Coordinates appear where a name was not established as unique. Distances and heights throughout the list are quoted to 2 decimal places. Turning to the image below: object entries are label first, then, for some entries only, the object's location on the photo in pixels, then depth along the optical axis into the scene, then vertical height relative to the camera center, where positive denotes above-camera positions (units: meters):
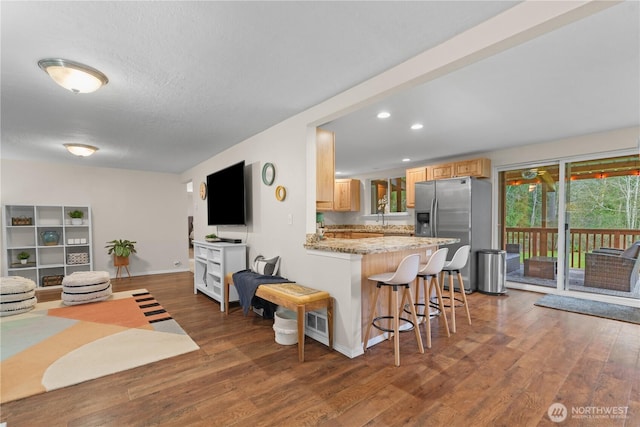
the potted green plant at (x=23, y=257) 5.38 -0.93
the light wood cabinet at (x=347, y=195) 7.26 +0.28
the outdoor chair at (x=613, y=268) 4.13 -0.96
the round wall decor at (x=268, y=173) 3.68 +0.44
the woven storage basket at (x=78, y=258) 5.77 -1.03
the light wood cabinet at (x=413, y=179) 5.68 +0.54
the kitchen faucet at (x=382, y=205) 6.81 +0.01
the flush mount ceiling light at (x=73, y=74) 2.11 +1.02
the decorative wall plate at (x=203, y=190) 5.61 +0.33
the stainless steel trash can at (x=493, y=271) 4.68 -1.09
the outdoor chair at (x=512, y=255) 5.26 -0.91
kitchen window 6.63 +0.24
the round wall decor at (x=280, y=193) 3.48 +0.16
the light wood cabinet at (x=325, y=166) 3.35 +0.48
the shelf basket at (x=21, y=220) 5.36 -0.24
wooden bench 2.55 -0.89
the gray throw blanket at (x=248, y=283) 3.24 -0.90
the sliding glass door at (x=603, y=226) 4.11 -0.32
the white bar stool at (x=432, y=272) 2.81 -0.66
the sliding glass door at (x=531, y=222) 4.75 -0.29
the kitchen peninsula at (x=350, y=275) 2.59 -0.67
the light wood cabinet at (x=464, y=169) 4.98 +0.67
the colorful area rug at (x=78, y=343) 2.28 -1.37
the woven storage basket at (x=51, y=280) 5.52 -1.42
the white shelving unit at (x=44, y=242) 5.35 -0.69
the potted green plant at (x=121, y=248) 6.08 -0.89
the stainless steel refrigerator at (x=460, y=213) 4.79 -0.13
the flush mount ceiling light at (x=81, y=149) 4.31 +0.90
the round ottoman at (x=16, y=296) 3.77 -1.21
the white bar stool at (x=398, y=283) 2.43 -0.69
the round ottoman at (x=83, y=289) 4.21 -1.23
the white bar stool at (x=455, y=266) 3.12 -0.68
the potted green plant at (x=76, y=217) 5.84 -0.20
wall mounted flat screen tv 4.20 +0.16
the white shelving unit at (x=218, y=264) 4.05 -0.85
